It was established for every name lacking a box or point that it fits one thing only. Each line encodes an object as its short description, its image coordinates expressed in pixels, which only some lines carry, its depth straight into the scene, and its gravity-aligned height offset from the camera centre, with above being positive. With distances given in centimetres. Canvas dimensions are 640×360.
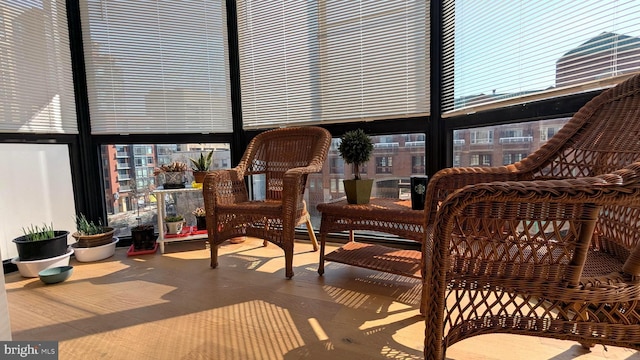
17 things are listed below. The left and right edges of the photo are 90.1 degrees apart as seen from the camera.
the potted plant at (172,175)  259 -15
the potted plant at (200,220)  276 -55
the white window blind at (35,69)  227 +70
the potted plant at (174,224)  264 -56
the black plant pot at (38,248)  211 -58
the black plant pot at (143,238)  259 -65
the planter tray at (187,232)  262 -64
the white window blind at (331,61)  229 +72
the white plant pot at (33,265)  210 -69
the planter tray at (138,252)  253 -75
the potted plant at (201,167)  259 -9
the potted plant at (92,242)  241 -64
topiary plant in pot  195 -5
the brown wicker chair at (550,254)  77 -31
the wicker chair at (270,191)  199 -26
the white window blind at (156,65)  271 +81
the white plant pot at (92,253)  240 -70
